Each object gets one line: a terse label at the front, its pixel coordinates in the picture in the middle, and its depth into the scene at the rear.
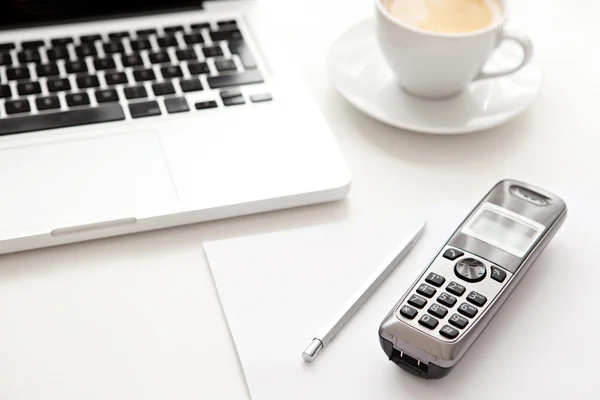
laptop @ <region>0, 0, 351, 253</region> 0.52
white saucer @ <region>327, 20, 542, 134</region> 0.61
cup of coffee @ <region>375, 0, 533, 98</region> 0.58
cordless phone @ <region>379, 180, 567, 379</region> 0.43
